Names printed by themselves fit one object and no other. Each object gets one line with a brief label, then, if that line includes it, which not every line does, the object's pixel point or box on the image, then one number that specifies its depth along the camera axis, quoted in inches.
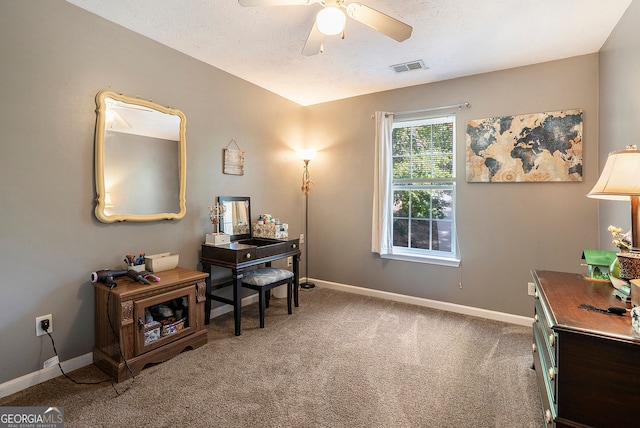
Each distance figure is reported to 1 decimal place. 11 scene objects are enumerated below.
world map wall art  106.3
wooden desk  105.3
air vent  113.9
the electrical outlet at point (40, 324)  77.0
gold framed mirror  87.7
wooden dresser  42.0
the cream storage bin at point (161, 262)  94.8
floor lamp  164.6
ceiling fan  65.1
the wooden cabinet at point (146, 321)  78.3
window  133.0
